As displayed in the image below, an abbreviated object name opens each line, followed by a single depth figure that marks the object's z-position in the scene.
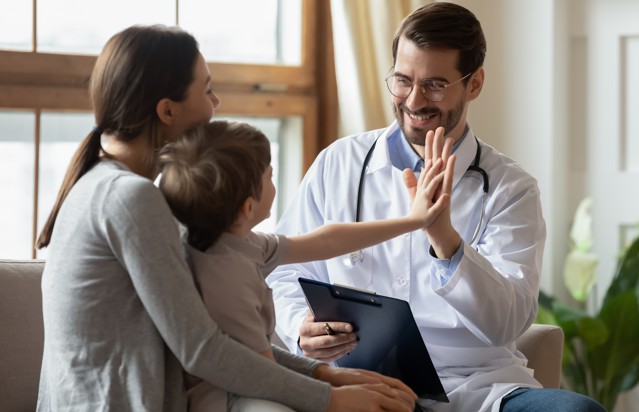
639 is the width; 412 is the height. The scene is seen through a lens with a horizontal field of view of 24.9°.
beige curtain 4.20
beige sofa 3.06
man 3.00
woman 2.50
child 2.57
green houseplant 4.28
